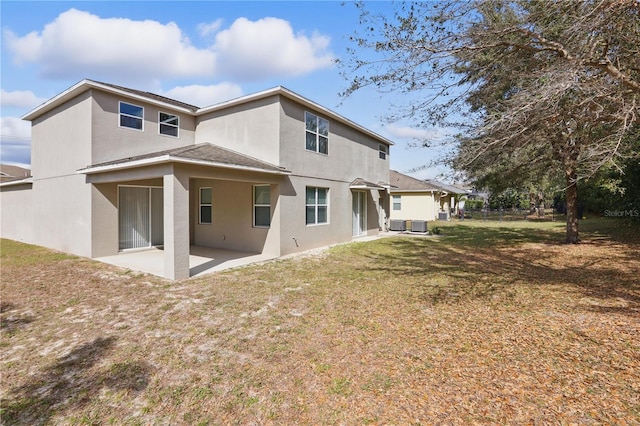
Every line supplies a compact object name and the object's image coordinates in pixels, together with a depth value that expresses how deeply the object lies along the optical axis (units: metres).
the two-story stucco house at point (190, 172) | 10.46
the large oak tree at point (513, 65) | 5.50
